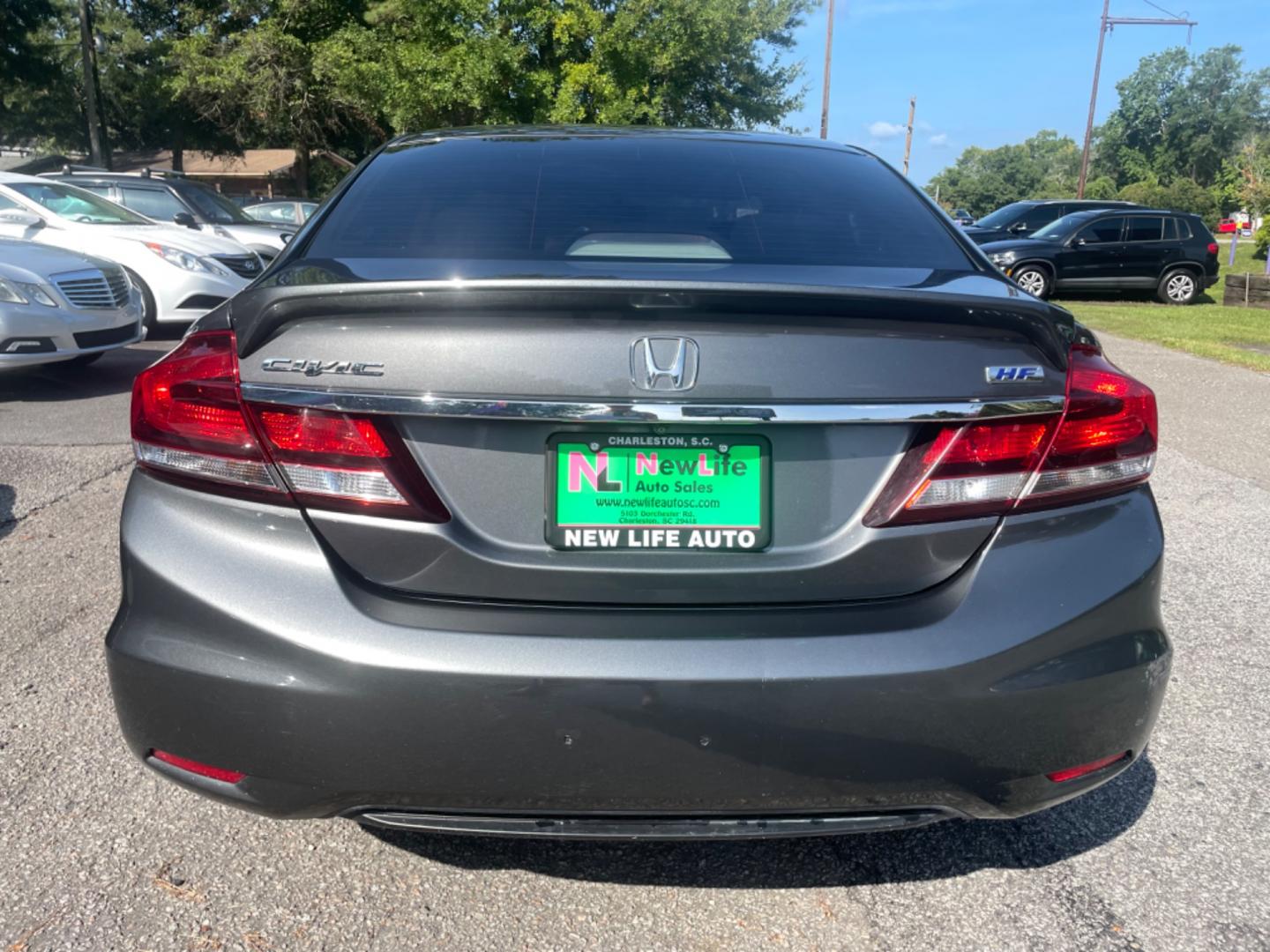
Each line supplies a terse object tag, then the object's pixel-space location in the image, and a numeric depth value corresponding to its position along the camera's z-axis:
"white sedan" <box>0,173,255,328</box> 10.14
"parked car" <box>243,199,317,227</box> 20.02
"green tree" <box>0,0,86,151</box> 35.53
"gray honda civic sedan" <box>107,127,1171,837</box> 1.86
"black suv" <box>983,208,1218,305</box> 18.22
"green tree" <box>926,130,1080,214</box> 110.94
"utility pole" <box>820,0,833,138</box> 39.78
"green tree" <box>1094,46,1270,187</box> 91.75
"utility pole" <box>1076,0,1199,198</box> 43.69
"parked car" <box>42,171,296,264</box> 12.79
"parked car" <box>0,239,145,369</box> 7.46
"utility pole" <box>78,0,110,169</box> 30.08
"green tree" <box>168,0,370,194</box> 30.91
